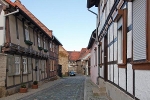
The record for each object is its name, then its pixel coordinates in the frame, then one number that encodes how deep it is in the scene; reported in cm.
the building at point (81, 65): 4833
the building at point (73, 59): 6042
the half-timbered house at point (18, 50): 929
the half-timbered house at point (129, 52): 334
